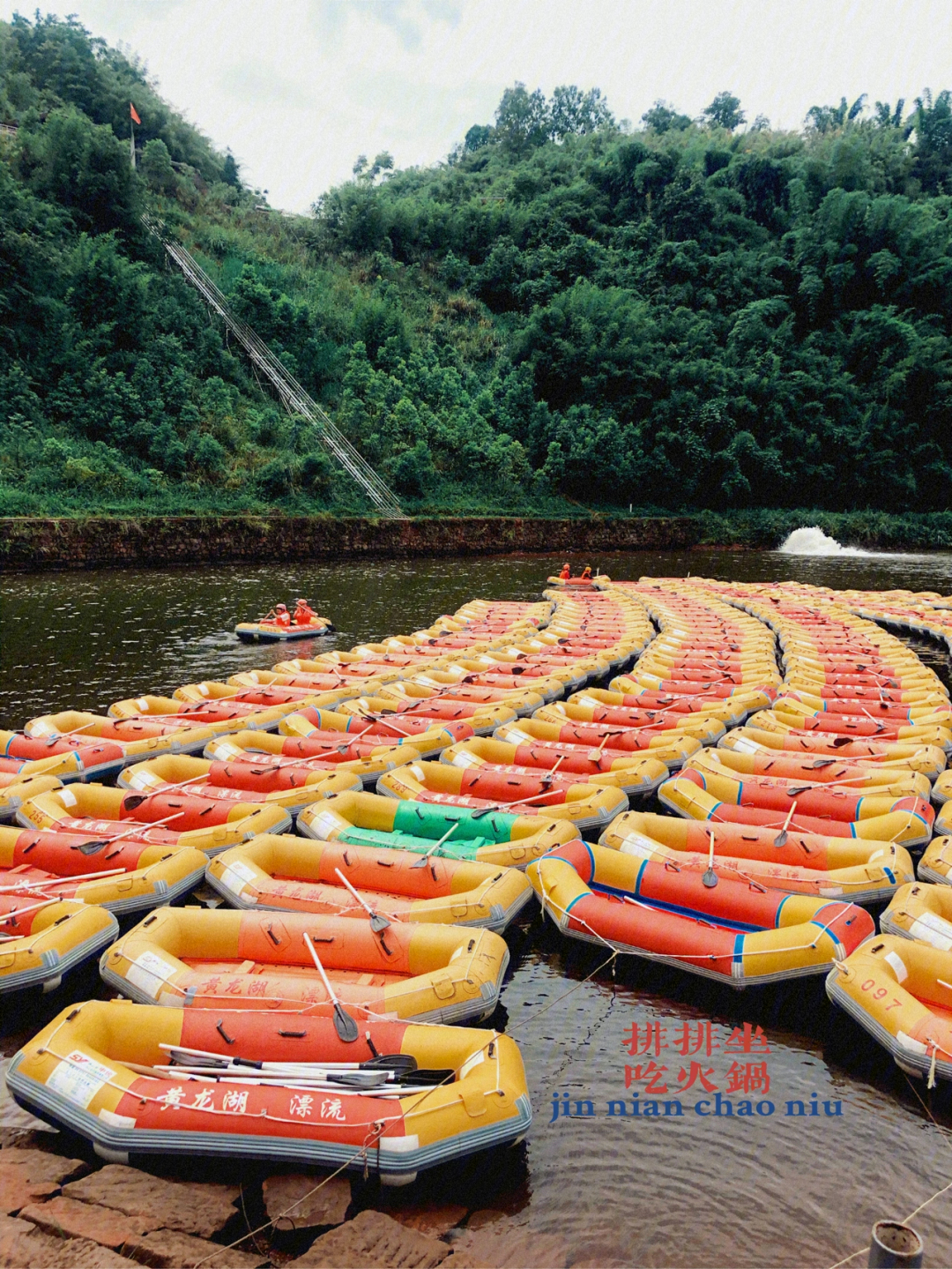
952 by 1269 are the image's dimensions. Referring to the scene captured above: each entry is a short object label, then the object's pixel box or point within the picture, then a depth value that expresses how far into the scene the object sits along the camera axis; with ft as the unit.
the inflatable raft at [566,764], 29.58
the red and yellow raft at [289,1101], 14.34
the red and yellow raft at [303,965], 17.47
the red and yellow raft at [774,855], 22.34
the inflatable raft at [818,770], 28.53
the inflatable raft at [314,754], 30.63
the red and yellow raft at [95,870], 21.88
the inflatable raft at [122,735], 33.14
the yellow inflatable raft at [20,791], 27.45
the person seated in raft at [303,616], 63.21
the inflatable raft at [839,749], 30.78
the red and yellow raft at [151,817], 24.88
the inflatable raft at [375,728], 33.86
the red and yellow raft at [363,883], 20.80
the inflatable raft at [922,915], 19.71
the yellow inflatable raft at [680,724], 35.09
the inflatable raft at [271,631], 60.54
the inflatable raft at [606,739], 32.50
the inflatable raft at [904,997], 16.61
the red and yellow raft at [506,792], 26.63
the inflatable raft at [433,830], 23.73
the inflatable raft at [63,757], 31.04
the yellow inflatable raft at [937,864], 22.90
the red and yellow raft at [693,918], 19.35
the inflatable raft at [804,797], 26.89
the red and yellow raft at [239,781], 27.78
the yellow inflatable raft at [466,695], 39.81
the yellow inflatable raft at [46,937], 18.61
